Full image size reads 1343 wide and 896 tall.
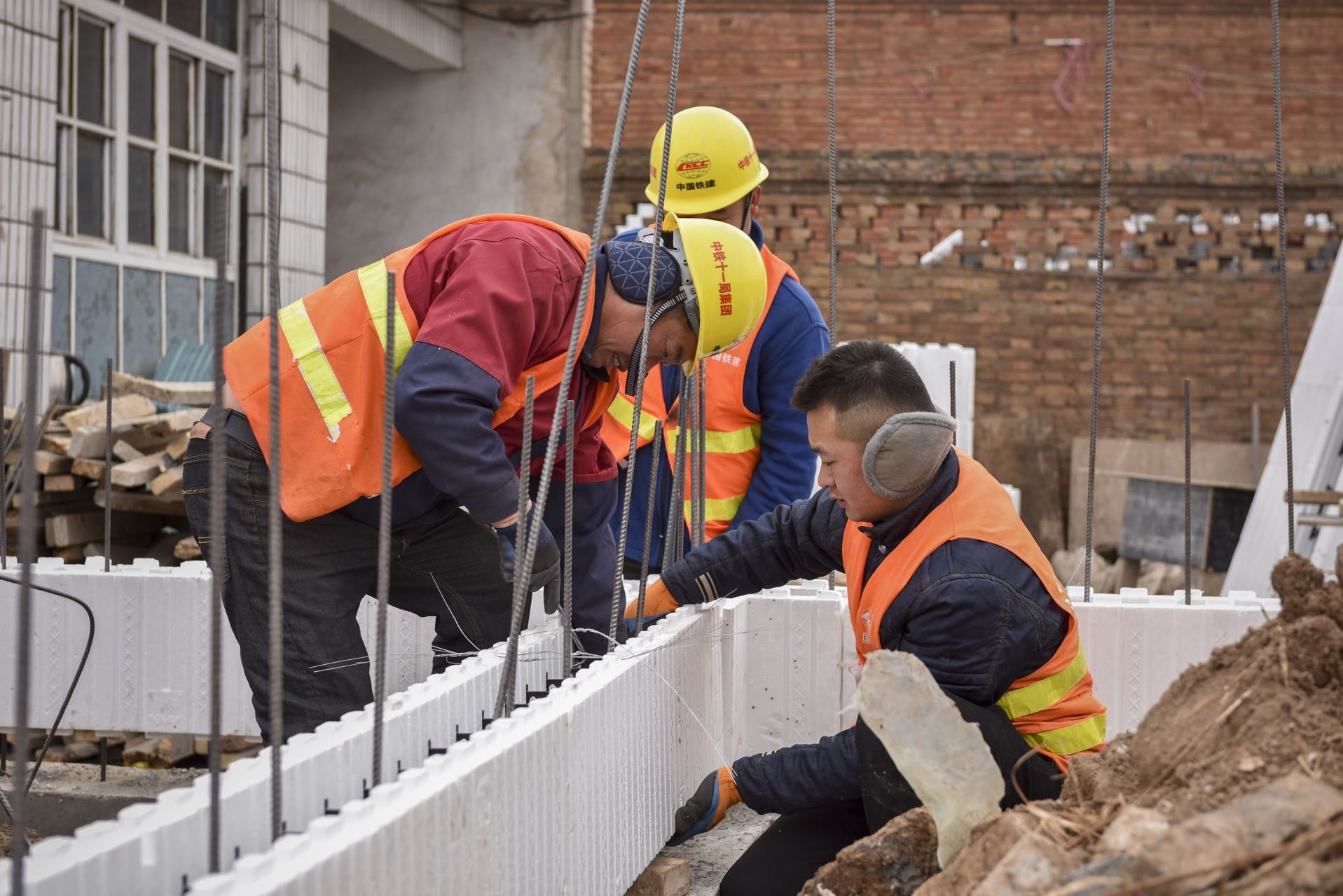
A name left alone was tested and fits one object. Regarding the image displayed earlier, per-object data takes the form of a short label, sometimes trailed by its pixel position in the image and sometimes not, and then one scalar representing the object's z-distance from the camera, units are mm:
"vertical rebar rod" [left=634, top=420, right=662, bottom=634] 2980
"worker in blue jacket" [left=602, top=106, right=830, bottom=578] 3877
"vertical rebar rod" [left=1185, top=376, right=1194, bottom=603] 3865
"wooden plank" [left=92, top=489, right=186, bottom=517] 5969
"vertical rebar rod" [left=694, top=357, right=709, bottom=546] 3502
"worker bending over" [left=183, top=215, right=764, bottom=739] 2533
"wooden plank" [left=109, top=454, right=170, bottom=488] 5945
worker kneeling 2529
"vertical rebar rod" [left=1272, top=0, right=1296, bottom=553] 3385
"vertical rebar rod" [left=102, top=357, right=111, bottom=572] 4109
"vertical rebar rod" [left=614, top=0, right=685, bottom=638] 2709
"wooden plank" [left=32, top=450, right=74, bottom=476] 5914
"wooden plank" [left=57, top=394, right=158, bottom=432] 6086
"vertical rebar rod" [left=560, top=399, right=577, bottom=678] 2643
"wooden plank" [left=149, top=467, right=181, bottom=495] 5949
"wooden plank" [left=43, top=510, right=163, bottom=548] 5980
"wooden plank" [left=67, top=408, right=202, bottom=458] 5996
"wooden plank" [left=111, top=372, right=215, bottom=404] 6531
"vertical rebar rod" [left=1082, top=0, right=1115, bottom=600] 3537
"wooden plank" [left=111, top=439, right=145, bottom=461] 6133
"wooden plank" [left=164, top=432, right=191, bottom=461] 6168
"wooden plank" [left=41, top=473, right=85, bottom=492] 5980
